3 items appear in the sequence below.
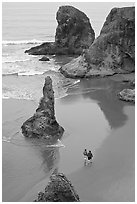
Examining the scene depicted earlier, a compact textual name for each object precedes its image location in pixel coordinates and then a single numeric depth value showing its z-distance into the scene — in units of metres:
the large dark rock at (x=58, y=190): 14.32
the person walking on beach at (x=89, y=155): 20.38
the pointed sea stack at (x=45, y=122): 24.00
